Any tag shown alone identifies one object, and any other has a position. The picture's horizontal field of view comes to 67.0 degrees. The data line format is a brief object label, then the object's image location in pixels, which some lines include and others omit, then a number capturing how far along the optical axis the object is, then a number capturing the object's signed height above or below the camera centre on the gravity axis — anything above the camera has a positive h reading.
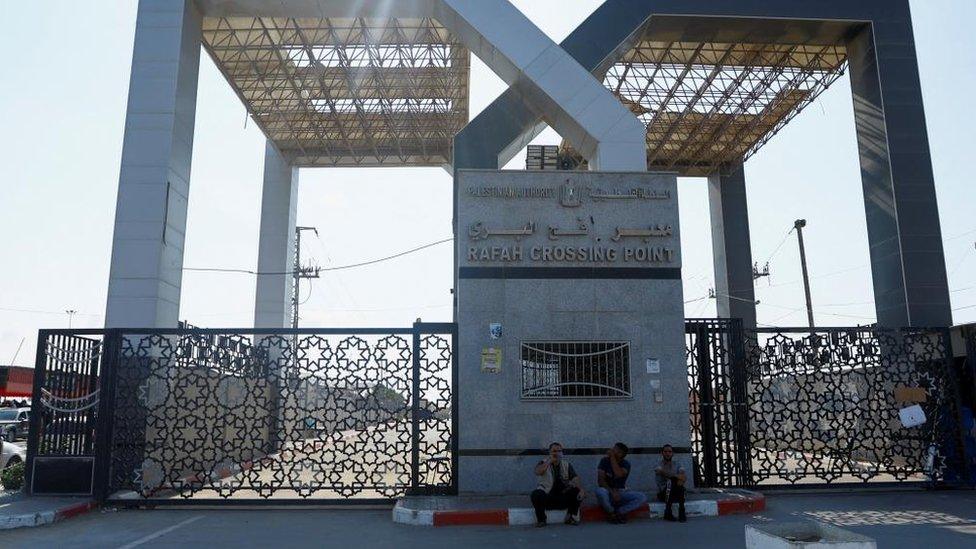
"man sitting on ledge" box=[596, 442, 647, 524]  8.95 -0.88
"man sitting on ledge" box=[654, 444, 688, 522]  8.97 -0.82
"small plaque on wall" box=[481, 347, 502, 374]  10.35 +0.78
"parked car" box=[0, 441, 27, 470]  17.24 -0.85
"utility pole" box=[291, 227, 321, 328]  35.94 +7.10
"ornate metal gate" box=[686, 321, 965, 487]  10.95 +0.36
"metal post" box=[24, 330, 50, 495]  10.38 +0.04
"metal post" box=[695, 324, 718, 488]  10.91 +0.15
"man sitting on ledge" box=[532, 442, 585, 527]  8.84 -0.86
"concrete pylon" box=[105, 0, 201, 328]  11.70 +3.99
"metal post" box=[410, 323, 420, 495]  10.24 -0.07
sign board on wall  10.73 +2.84
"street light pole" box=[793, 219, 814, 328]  31.54 +6.71
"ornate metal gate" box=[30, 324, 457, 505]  10.30 +0.31
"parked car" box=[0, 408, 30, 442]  24.80 -0.15
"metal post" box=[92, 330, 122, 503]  10.25 +0.07
